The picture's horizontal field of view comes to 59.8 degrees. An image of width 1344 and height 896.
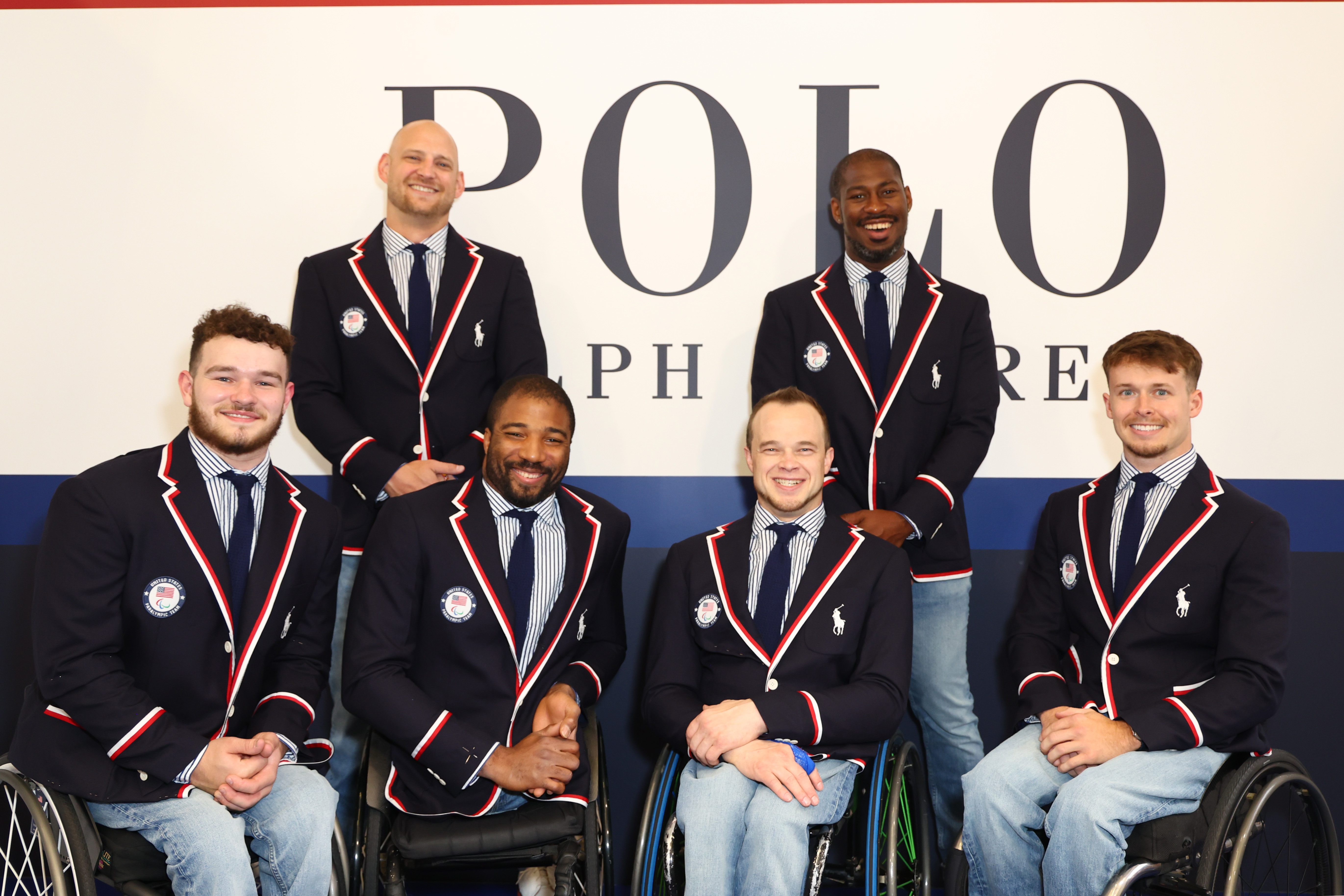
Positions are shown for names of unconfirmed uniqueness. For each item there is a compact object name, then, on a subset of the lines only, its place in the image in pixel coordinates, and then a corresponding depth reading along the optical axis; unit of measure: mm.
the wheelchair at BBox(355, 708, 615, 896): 2545
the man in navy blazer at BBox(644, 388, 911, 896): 2531
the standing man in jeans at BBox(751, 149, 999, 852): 3295
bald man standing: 3309
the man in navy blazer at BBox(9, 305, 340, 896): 2379
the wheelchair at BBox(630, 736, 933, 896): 2498
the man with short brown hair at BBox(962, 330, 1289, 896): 2545
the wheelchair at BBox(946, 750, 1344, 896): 2420
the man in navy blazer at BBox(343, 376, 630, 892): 2635
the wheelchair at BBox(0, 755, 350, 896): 2254
